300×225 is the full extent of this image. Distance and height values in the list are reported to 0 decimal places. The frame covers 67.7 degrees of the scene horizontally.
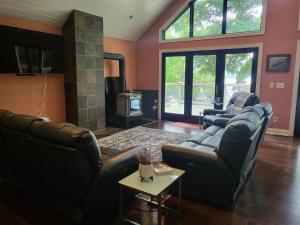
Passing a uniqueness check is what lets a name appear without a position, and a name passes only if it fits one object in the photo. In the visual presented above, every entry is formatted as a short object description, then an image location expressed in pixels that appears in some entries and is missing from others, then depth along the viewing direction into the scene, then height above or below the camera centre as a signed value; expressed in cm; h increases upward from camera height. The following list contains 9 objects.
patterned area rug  420 -111
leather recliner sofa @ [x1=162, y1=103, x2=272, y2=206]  214 -78
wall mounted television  388 +63
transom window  526 +171
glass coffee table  178 -82
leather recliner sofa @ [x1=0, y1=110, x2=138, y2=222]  181 -72
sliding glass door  548 +20
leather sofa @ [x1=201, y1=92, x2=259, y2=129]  411 -52
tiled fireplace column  473 +37
